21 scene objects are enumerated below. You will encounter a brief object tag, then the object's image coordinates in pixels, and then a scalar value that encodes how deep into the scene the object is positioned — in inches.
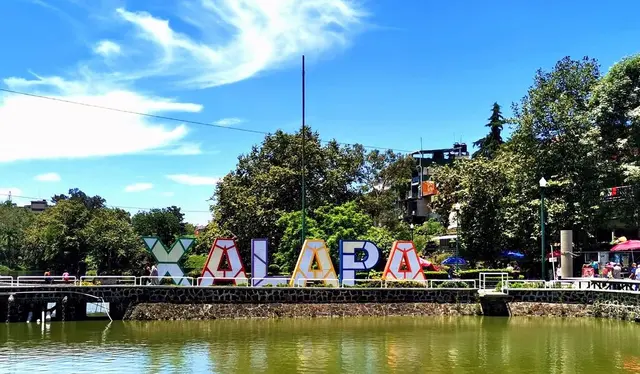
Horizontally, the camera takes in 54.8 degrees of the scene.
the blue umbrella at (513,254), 1634.2
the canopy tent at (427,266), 1526.8
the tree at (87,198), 4981.8
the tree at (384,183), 2113.7
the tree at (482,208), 1674.5
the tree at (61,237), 2780.5
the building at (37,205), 6547.2
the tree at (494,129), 2701.8
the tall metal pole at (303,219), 1331.2
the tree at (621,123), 1464.1
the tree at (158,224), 3154.5
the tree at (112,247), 2600.9
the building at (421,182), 3201.3
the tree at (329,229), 1583.4
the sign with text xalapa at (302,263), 1169.4
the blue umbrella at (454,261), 1725.6
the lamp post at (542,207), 1243.2
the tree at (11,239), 3513.8
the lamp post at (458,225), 1749.5
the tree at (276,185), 1793.8
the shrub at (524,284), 1226.0
